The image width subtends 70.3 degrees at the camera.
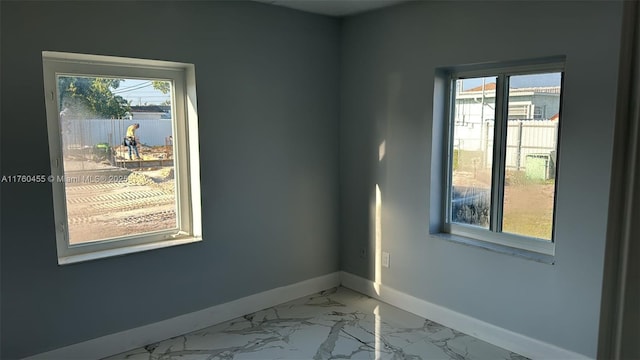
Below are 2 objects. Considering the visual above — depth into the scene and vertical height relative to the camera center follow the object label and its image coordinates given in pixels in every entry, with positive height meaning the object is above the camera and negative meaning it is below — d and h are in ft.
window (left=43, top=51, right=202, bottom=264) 8.95 -0.30
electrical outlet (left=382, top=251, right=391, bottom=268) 12.07 -3.16
